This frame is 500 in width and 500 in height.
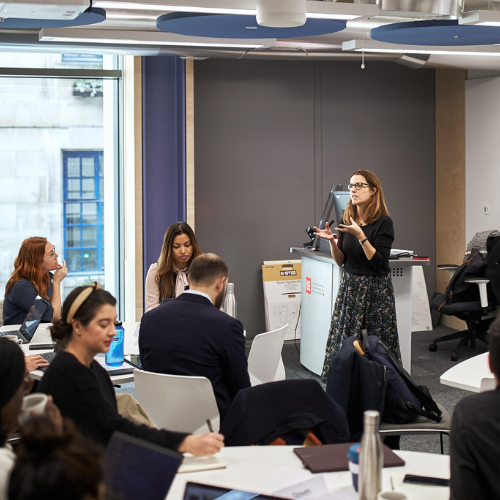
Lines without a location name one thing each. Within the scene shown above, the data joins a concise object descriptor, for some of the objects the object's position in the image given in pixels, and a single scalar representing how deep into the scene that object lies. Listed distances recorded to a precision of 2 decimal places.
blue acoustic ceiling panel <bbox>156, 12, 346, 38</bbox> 4.31
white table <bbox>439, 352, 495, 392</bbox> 2.88
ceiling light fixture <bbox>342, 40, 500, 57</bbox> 5.95
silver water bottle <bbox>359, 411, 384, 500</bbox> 1.67
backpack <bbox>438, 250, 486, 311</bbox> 6.40
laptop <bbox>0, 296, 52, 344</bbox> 3.88
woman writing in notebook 2.04
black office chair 6.30
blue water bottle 3.36
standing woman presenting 4.87
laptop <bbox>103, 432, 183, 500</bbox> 1.72
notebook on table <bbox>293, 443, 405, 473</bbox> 2.02
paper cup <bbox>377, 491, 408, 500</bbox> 1.82
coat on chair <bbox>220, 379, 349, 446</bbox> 2.31
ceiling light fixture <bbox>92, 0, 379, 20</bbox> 3.99
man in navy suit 2.85
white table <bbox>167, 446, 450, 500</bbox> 1.90
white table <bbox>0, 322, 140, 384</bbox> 3.17
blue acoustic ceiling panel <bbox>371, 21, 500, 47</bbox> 4.45
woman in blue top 4.43
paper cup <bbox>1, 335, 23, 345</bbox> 3.71
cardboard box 7.32
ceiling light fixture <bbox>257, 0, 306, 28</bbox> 3.69
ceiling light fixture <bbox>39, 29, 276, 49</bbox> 5.35
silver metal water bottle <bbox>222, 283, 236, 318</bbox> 4.30
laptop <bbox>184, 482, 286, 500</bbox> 1.86
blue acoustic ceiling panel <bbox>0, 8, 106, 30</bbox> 4.12
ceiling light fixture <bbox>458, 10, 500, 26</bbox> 4.25
